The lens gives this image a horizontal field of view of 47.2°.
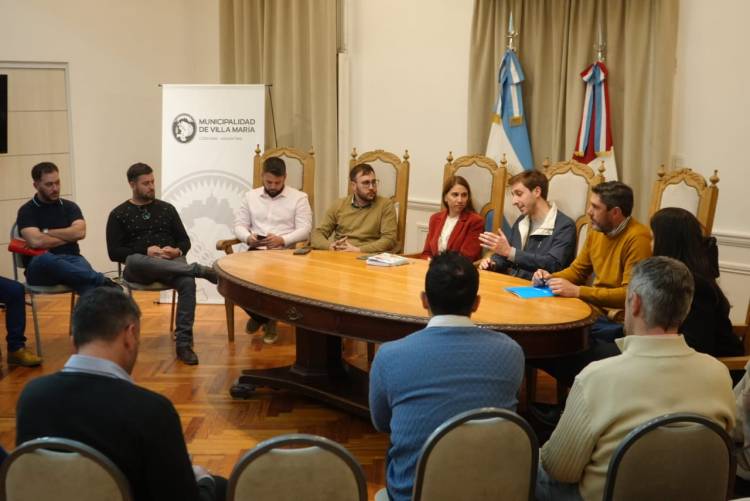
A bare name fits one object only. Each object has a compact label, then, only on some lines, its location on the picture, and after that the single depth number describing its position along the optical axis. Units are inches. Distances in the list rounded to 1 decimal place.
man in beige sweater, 89.8
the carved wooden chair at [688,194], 179.5
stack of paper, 182.7
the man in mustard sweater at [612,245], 158.2
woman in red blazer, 205.6
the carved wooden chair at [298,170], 243.1
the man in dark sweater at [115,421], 81.6
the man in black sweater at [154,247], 210.1
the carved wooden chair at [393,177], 229.0
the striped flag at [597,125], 218.8
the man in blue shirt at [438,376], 91.3
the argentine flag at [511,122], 233.9
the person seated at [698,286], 139.0
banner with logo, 265.9
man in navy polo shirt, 206.7
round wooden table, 137.9
